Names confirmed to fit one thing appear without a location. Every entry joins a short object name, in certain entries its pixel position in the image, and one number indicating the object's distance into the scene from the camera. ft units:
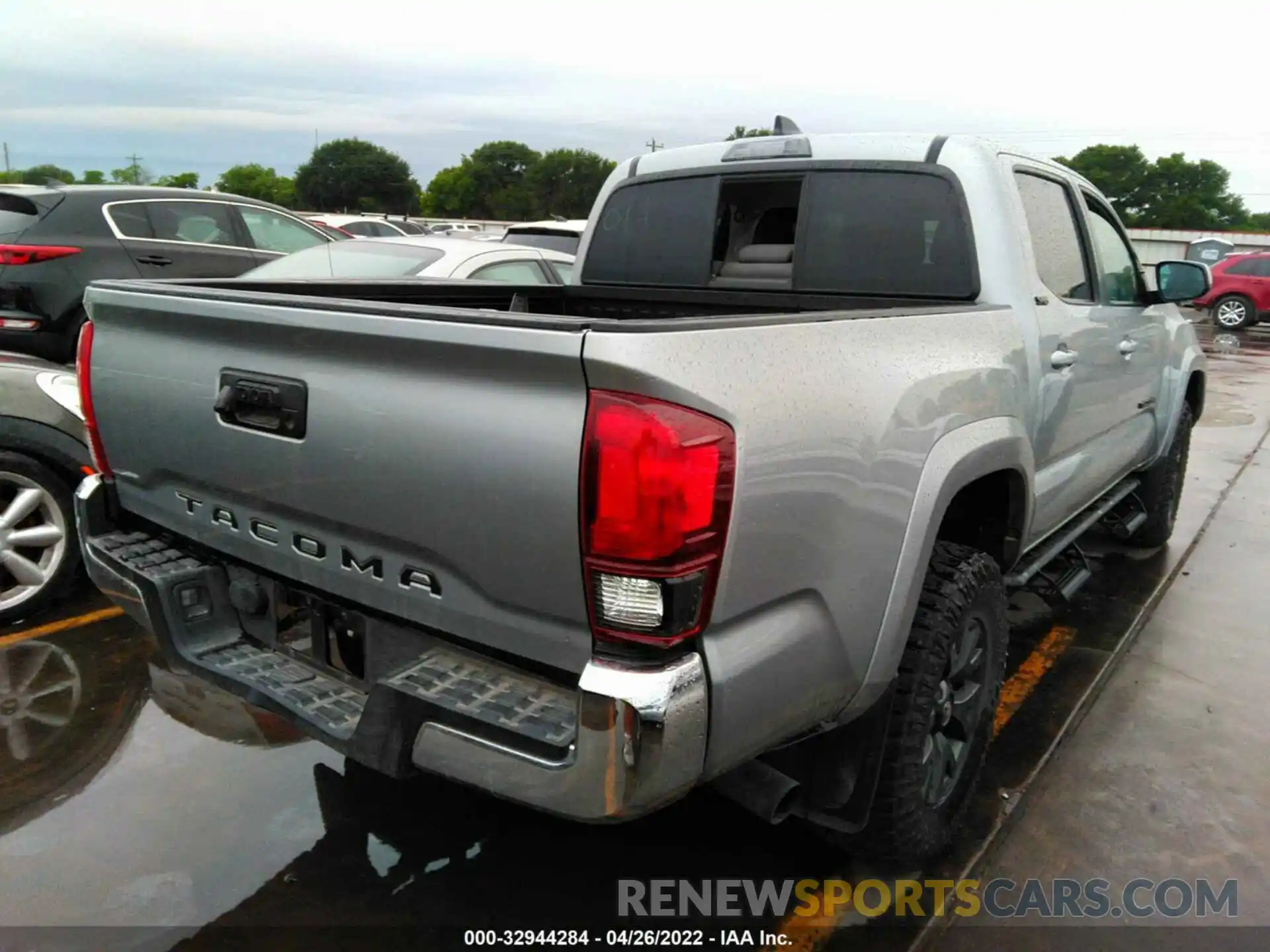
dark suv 21.04
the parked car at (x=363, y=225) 63.10
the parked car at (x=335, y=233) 33.53
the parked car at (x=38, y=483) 12.98
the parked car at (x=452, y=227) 78.94
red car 67.72
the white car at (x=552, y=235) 40.01
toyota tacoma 5.79
